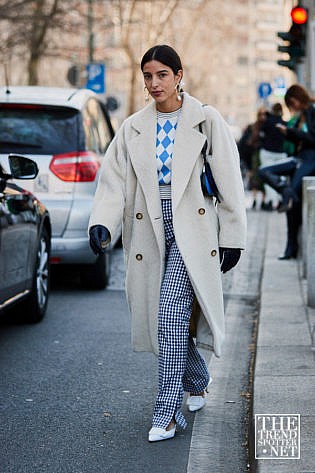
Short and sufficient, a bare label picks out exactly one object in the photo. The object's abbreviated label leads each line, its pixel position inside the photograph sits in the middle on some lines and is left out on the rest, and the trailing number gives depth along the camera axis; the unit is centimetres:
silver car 1055
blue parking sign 2797
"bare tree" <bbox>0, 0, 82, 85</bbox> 2793
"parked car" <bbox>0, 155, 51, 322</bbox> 795
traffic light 1495
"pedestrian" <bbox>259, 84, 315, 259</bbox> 1256
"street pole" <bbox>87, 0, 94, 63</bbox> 3464
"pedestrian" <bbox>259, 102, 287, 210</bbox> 2005
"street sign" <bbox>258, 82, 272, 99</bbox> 3826
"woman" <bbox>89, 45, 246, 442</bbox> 571
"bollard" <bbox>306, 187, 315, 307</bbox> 897
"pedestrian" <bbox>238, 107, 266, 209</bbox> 2070
